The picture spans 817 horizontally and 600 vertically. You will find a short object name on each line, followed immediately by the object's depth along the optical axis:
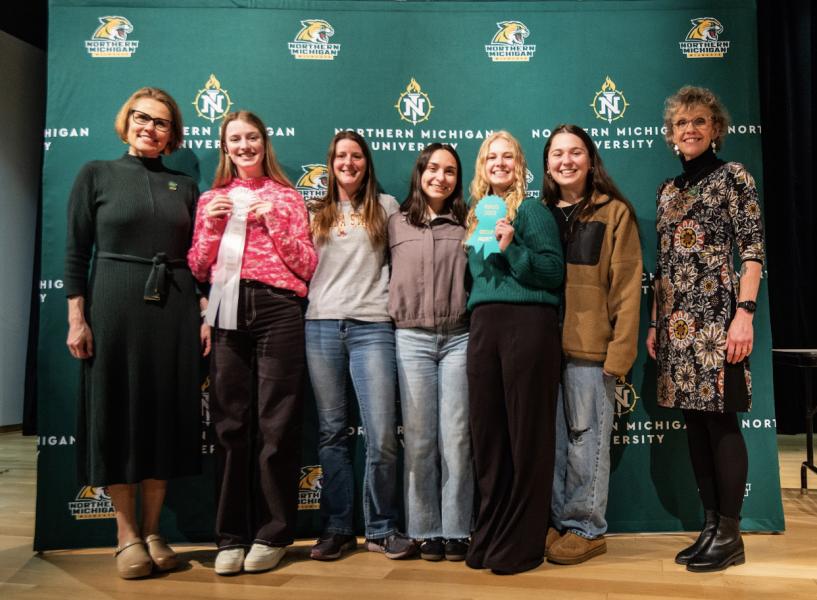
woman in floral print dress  2.47
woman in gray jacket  2.58
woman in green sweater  2.44
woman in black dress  2.46
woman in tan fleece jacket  2.57
